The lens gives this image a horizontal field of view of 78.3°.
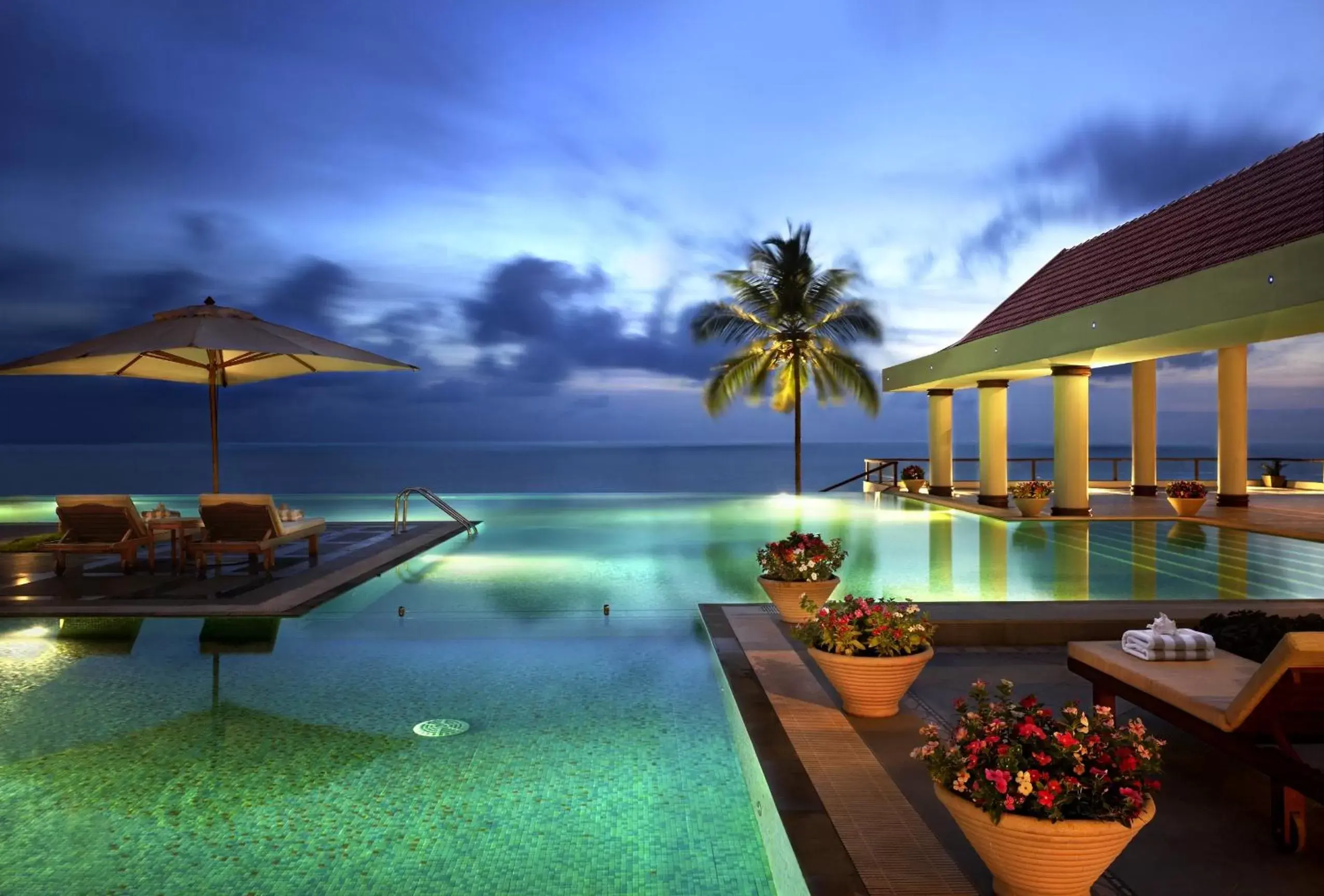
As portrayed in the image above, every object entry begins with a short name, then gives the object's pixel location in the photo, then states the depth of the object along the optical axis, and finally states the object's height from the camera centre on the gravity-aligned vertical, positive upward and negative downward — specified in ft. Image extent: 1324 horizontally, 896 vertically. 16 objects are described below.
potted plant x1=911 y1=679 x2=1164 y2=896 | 7.28 -3.22
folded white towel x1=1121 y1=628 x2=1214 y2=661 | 12.24 -3.11
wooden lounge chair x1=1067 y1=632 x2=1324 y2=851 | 8.73 -3.35
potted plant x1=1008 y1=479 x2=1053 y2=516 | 50.06 -3.44
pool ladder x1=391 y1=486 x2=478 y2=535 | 41.24 -3.81
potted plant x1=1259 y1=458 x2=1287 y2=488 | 72.54 -3.22
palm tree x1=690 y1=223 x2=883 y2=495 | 73.92 +10.57
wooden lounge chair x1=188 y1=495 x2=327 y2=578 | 28.60 -2.99
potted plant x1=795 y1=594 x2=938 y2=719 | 13.34 -3.53
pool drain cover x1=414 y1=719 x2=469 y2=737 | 14.53 -5.16
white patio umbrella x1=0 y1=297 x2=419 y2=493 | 27.99 +3.60
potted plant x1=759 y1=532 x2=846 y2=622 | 20.63 -3.38
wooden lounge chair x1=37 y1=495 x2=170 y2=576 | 28.89 -3.03
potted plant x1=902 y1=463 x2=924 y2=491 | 69.00 -3.06
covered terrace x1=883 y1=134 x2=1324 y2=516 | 30.66 +5.63
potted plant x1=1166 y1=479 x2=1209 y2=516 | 48.55 -3.37
